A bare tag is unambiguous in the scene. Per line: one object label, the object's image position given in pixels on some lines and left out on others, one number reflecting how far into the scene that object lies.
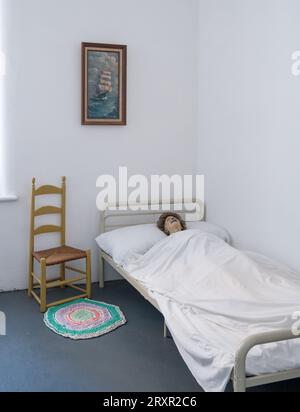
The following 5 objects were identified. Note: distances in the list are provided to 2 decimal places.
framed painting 3.87
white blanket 2.00
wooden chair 3.45
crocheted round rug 3.06
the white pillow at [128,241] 3.54
